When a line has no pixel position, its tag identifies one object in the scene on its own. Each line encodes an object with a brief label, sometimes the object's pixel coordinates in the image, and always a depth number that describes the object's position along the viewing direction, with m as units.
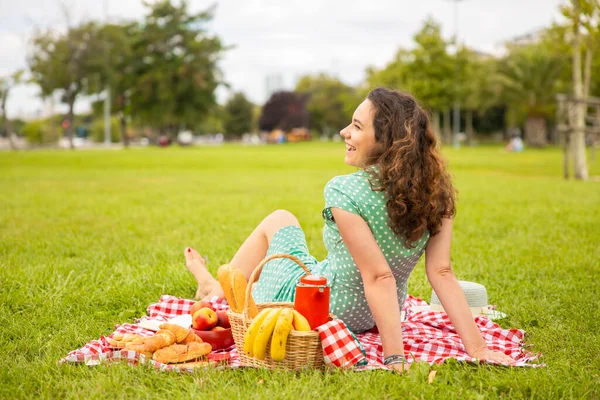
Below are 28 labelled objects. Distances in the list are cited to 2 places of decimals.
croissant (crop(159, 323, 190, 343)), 3.26
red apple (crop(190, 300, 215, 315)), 3.77
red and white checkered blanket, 2.98
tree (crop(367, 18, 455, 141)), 45.59
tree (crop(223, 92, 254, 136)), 95.19
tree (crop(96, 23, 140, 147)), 47.34
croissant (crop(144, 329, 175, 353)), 3.16
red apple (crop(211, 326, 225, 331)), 3.45
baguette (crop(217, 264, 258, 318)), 3.21
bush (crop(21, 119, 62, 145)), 85.38
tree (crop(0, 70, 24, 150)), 34.50
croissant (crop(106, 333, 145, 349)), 3.22
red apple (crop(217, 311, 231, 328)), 3.58
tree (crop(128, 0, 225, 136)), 53.62
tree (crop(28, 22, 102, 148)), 41.88
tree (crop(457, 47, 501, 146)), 48.06
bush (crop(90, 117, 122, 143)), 99.97
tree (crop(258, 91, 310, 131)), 86.75
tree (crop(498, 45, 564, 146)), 47.38
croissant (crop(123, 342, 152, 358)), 3.15
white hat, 4.09
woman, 3.03
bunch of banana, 2.89
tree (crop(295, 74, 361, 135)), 85.06
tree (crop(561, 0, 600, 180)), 14.51
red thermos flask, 3.02
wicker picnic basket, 2.95
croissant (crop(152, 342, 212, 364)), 3.11
